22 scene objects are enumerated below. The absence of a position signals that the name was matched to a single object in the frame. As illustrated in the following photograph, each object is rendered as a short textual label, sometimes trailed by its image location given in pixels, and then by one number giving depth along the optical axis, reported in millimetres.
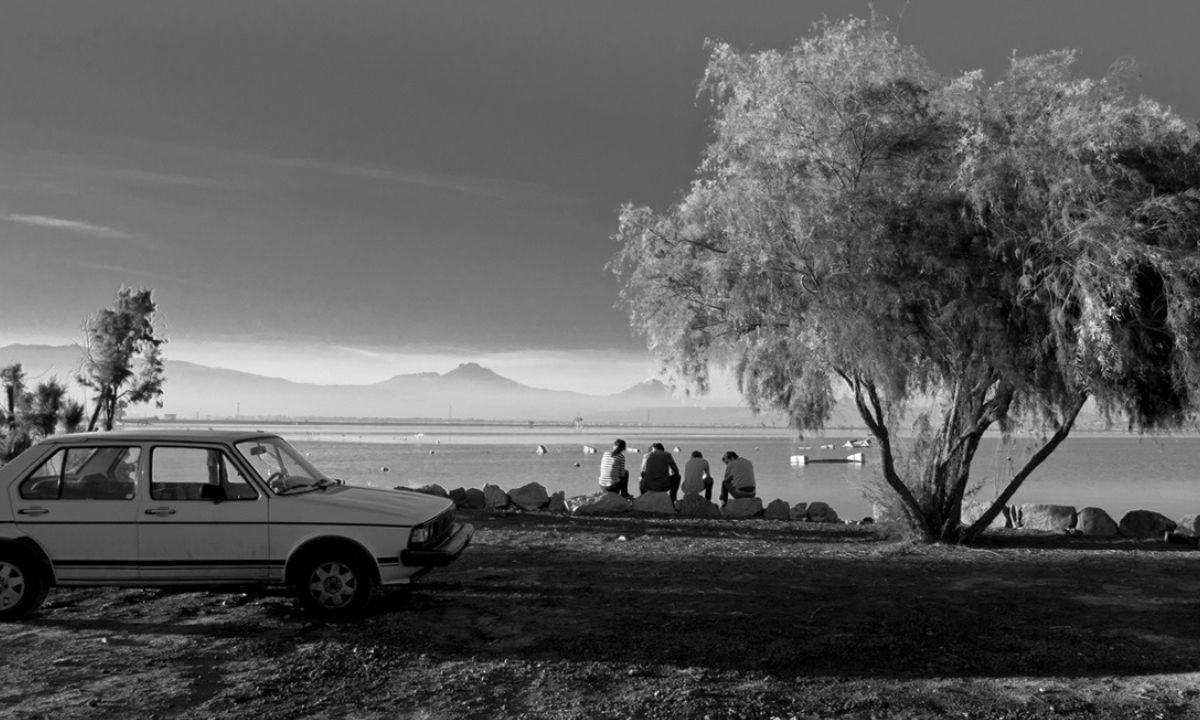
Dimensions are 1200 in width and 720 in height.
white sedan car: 9141
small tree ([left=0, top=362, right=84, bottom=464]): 24609
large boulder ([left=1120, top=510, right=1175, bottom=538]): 17453
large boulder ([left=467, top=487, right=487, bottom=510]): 21425
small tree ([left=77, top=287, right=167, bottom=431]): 28375
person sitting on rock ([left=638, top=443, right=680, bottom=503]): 21344
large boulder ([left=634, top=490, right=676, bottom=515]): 19781
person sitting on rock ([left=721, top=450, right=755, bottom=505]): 20906
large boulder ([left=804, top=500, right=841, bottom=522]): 20047
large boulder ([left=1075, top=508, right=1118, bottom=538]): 17562
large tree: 12398
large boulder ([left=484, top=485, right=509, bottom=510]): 21547
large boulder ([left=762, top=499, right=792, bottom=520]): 19844
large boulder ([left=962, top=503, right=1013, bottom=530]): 18212
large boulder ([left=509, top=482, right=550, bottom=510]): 21234
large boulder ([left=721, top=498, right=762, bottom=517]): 19781
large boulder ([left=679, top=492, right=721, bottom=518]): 19723
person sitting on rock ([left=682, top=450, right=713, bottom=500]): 21719
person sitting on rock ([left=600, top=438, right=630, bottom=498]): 21969
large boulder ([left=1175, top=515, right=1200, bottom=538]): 16266
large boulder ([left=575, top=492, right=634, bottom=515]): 19750
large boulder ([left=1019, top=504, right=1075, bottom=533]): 18141
